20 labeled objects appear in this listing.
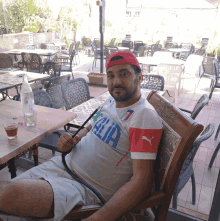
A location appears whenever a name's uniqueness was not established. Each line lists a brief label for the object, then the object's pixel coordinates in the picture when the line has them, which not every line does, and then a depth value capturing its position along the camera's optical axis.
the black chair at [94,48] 7.36
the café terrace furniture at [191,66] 4.53
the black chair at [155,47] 7.88
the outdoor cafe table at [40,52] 5.99
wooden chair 0.90
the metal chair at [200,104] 1.84
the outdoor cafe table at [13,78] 2.82
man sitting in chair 0.94
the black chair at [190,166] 1.16
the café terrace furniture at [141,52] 7.34
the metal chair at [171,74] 4.05
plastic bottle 1.49
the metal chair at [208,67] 4.67
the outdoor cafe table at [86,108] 1.74
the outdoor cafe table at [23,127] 1.20
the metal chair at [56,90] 2.56
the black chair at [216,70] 4.36
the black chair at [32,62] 4.82
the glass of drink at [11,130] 1.26
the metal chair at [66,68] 5.38
